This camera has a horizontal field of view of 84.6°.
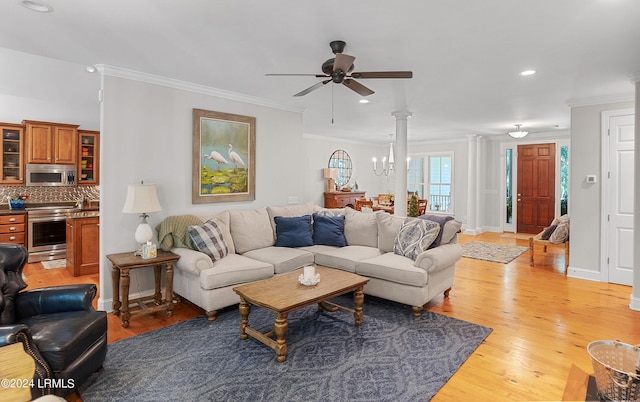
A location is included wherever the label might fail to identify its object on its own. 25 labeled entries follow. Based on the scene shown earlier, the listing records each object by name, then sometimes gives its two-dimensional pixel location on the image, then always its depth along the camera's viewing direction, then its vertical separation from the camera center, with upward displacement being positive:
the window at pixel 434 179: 9.78 +0.57
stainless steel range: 5.77 -0.61
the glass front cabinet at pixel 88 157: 6.50 +0.75
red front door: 8.42 +0.34
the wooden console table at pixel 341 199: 8.99 -0.01
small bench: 5.41 -0.71
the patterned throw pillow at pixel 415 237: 3.94 -0.43
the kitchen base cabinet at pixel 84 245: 4.94 -0.69
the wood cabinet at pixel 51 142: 5.96 +0.94
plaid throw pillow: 3.75 -0.45
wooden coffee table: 2.66 -0.80
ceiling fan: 2.73 +1.04
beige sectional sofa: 3.52 -0.68
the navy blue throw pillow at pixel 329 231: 4.69 -0.44
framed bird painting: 4.40 +0.54
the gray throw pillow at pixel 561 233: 5.59 -0.52
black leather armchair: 1.95 -0.81
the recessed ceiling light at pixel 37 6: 2.34 +1.29
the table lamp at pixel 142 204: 3.50 -0.07
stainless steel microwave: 6.09 +0.39
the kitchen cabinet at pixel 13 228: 5.57 -0.51
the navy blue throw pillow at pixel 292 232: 4.59 -0.45
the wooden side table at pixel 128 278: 3.28 -0.78
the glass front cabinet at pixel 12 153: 5.85 +0.72
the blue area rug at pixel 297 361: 2.29 -1.24
